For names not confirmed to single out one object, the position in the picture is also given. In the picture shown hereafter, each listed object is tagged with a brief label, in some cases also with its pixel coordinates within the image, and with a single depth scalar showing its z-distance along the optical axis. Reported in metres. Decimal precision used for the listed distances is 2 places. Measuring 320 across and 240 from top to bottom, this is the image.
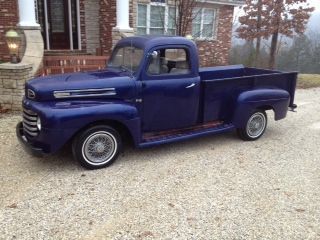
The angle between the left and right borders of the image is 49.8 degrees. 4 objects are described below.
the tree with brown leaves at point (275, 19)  17.73
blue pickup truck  4.96
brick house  10.71
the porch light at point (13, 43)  8.56
